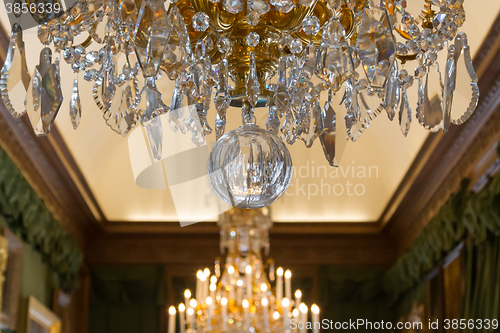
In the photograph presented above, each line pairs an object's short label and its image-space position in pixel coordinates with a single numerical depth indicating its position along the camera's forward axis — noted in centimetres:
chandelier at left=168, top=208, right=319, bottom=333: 419
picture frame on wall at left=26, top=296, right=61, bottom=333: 439
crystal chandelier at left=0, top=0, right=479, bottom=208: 104
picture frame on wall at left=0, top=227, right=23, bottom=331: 394
